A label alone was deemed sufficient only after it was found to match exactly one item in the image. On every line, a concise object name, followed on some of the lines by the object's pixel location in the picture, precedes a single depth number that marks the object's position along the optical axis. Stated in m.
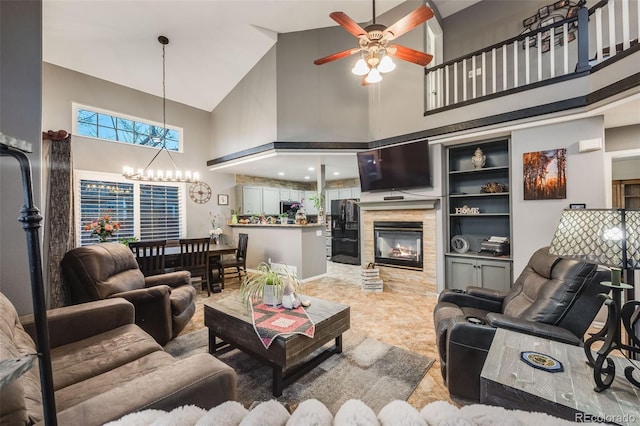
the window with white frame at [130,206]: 4.70
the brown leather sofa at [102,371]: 0.97
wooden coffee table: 1.86
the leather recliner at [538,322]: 1.71
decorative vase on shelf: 3.95
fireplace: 4.40
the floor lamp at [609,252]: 1.01
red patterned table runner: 1.90
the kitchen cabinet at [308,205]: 8.27
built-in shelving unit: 3.74
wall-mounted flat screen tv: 4.11
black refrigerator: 6.74
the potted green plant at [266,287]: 2.34
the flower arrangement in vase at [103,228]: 3.81
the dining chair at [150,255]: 3.68
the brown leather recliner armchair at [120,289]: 2.42
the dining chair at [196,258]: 4.13
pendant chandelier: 4.19
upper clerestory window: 4.73
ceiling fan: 2.32
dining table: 4.18
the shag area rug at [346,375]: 1.88
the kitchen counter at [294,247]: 5.13
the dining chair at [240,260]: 4.74
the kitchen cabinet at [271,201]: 7.30
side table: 0.93
